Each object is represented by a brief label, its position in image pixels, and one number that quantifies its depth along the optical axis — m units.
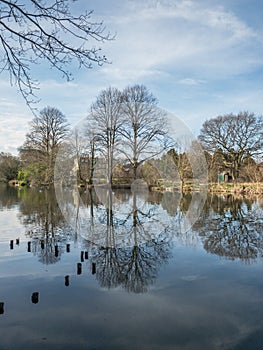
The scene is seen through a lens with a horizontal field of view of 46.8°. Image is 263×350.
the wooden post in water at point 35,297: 5.64
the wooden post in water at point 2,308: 5.20
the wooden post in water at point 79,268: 7.19
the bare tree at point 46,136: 33.30
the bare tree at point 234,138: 33.28
